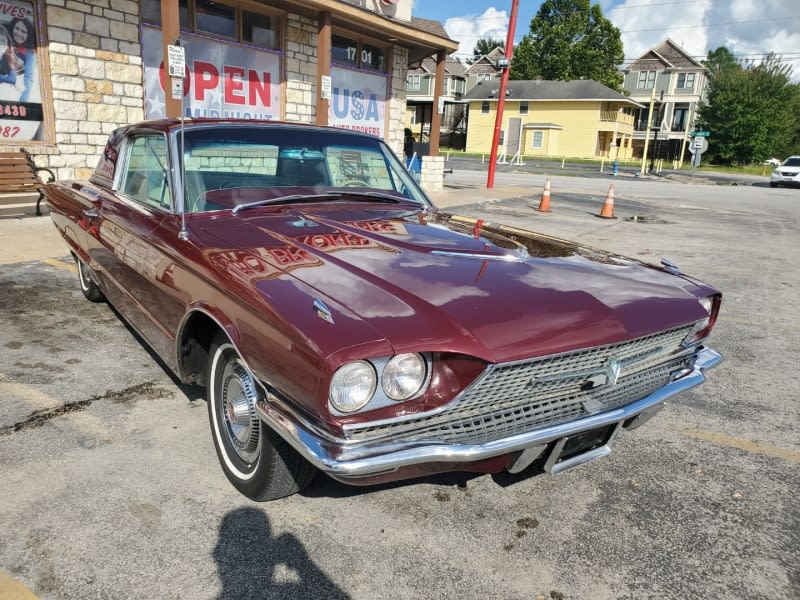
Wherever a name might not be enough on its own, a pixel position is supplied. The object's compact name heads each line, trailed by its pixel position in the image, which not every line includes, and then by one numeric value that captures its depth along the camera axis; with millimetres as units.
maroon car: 2023
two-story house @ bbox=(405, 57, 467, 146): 55375
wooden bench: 8672
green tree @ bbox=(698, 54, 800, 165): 48219
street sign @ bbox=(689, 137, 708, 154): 35906
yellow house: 52344
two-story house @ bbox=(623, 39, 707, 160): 61312
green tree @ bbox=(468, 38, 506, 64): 99300
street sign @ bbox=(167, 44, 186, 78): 6289
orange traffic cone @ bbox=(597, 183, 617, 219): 13867
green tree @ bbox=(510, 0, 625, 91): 63125
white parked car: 29672
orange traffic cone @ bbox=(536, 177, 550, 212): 14195
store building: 9008
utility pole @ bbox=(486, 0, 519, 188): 16312
